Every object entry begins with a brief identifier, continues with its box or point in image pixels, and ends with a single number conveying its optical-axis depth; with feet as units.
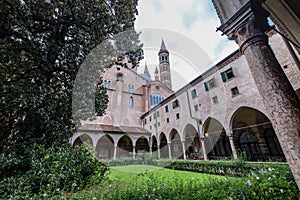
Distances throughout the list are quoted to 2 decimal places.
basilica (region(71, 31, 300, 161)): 35.46
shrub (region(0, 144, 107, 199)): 10.88
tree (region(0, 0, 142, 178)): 14.39
